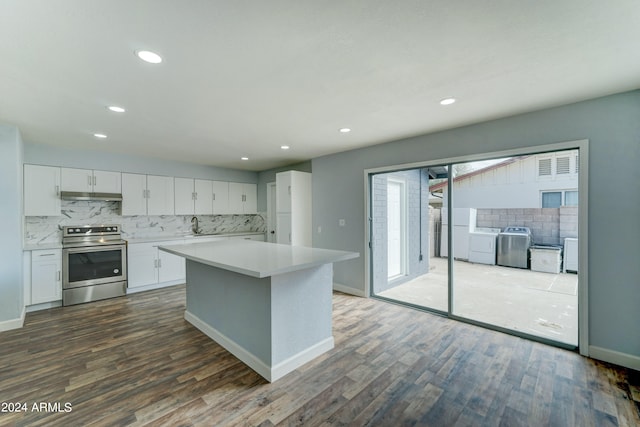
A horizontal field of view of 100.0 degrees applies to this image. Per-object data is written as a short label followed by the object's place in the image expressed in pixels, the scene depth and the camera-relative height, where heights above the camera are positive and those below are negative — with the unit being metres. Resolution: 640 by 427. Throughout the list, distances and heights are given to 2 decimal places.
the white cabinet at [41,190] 3.94 +0.34
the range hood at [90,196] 4.16 +0.27
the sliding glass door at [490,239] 2.97 -0.39
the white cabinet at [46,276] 3.75 -0.90
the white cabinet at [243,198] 6.14 +0.33
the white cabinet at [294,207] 4.94 +0.09
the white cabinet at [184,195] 5.31 +0.34
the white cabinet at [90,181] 4.24 +0.53
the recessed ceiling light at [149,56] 1.69 +1.01
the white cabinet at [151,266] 4.55 -0.95
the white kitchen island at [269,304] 2.20 -0.85
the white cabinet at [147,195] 4.74 +0.33
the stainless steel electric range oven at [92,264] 4.00 -0.80
